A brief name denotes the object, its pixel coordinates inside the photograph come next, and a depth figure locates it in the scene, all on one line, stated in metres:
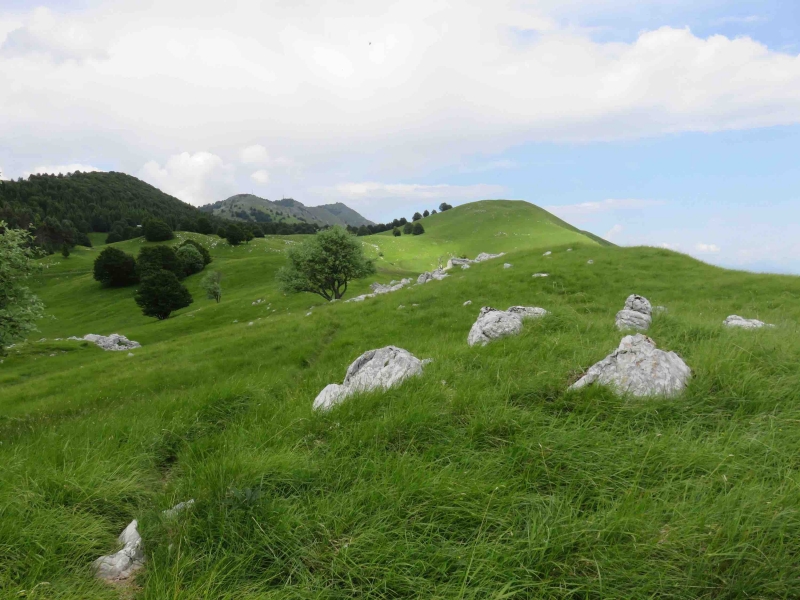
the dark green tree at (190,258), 93.94
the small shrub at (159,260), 82.53
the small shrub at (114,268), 89.81
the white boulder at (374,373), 6.46
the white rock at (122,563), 3.40
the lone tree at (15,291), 12.73
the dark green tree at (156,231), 130.00
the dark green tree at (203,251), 103.76
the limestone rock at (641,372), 5.47
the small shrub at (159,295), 61.84
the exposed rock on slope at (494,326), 9.40
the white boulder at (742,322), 9.86
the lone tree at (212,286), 70.12
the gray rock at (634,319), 9.67
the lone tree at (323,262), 44.19
